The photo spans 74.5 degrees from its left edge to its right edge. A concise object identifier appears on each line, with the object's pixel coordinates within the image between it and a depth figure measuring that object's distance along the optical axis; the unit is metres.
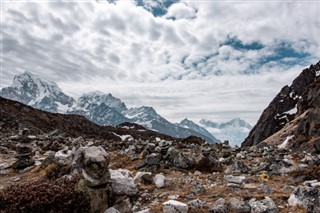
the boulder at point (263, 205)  6.07
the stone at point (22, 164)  13.27
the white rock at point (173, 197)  7.20
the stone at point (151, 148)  12.55
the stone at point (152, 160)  10.86
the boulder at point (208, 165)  10.87
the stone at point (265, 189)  7.32
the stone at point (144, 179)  8.45
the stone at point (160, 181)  8.24
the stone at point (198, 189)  7.65
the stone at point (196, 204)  6.50
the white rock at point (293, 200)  6.26
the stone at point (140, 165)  11.01
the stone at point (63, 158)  10.71
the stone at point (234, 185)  7.95
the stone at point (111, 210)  5.93
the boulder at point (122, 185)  7.20
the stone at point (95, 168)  6.80
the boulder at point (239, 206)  6.22
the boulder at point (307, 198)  5.94
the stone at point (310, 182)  7.56
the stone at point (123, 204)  6.70
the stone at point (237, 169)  10.34
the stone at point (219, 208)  6.22
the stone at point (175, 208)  6.11
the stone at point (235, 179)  8.29
